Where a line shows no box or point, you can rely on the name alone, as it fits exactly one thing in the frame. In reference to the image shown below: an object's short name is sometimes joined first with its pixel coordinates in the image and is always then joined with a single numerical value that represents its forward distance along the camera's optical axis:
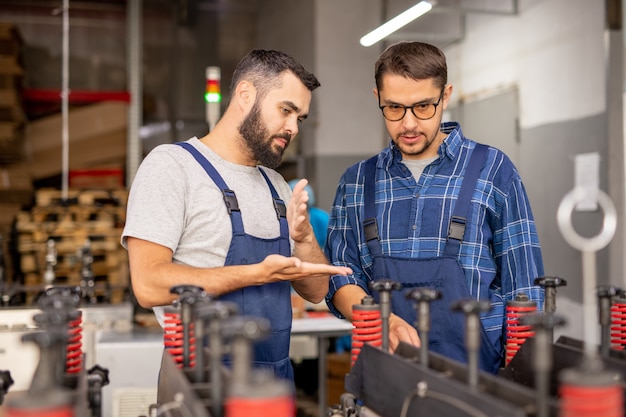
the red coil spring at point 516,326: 1.48
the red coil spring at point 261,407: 0.85
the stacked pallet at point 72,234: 5.25
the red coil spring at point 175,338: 1.38
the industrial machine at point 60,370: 0.85
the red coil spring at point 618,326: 1.43
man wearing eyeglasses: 1.77
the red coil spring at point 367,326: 1.44
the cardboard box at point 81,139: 6.23
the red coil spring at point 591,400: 0.85
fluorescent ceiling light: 3.85
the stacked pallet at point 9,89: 5.43
